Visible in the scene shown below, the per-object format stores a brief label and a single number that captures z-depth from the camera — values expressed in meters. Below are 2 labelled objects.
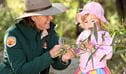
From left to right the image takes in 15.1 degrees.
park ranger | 4.07
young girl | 3.84
